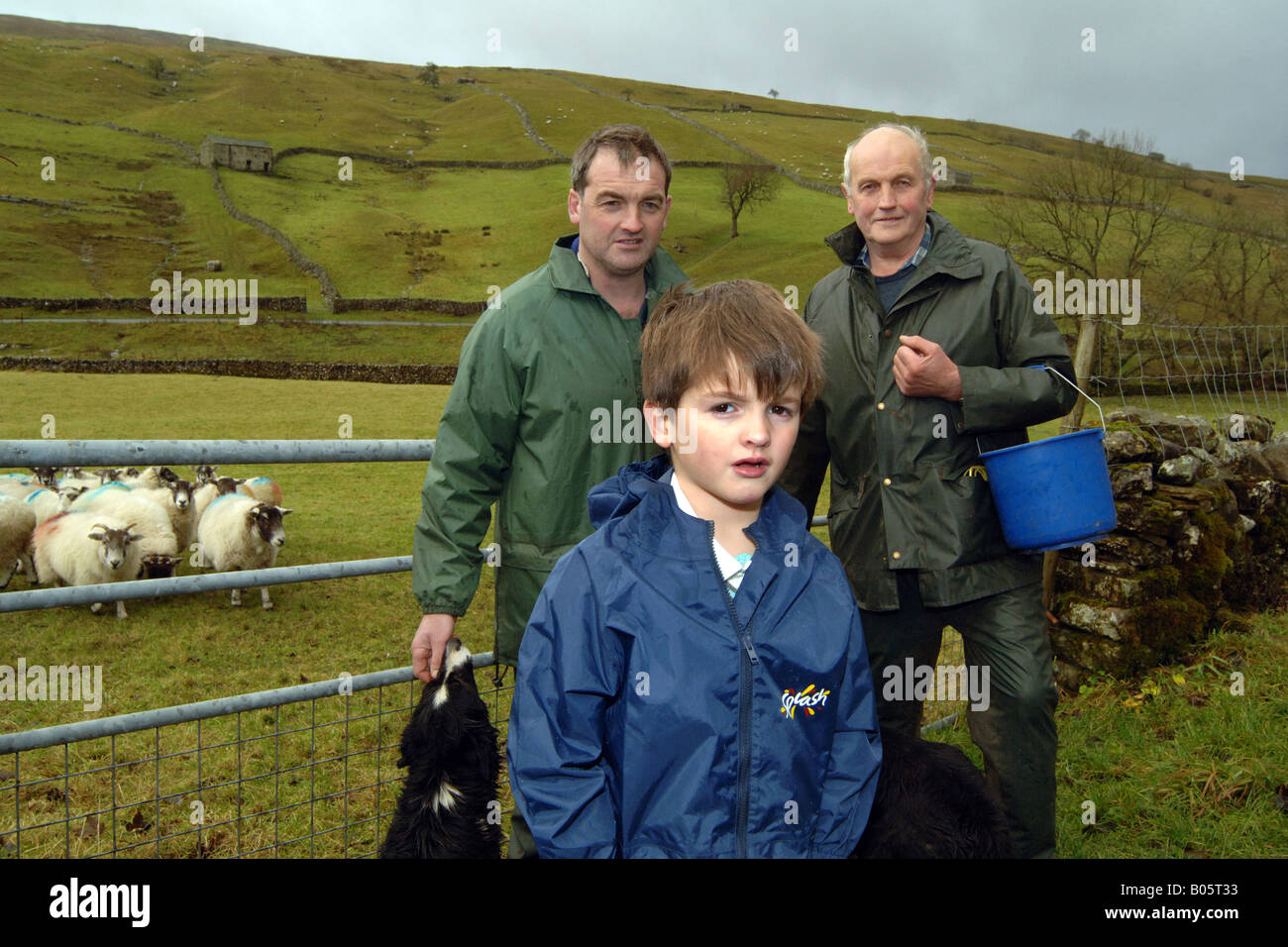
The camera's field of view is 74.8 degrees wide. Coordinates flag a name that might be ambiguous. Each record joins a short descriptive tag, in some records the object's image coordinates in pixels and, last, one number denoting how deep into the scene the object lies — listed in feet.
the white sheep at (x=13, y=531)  34.88
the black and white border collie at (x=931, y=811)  6.97
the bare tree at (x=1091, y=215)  118.62
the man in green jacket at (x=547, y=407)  9.64
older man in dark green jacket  10.06
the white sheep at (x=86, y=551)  32.50
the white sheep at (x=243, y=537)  34.91
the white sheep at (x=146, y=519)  33.68
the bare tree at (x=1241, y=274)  108.47
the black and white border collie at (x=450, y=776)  8.89
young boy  6.46
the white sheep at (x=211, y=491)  40.01
